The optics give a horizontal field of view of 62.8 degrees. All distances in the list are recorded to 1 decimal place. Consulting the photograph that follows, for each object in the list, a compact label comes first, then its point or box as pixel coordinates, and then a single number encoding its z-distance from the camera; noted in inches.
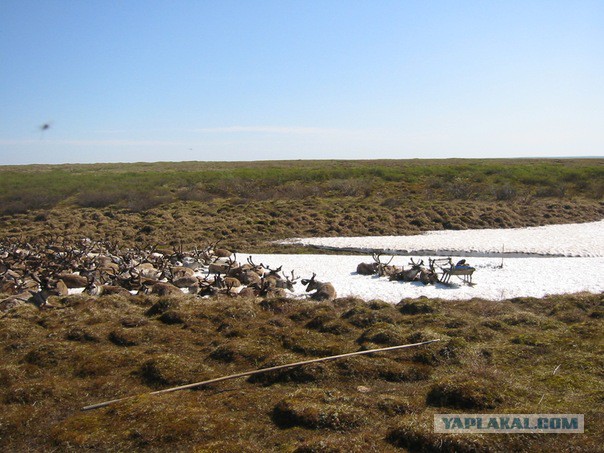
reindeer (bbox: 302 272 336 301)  642.2
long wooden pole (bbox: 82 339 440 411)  320.2
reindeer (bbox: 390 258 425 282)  744.3
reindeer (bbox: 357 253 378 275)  796.0
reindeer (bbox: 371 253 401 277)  768.9
